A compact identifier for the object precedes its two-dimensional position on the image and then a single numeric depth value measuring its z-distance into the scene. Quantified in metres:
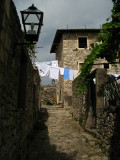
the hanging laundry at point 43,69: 11.39
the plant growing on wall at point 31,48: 6.94
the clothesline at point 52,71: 11.34
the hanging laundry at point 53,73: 11.28
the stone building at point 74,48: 13.86
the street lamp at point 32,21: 2.92
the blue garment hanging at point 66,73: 11.40
